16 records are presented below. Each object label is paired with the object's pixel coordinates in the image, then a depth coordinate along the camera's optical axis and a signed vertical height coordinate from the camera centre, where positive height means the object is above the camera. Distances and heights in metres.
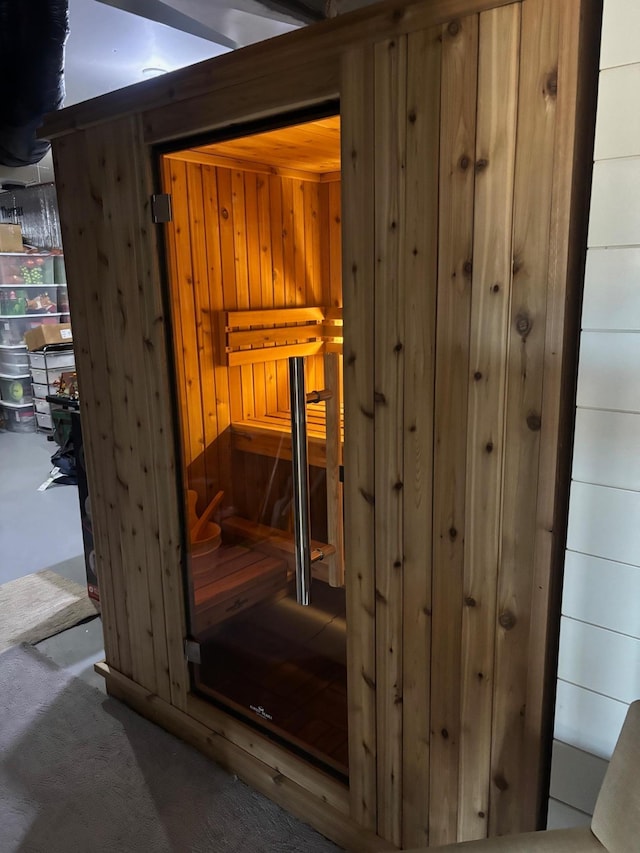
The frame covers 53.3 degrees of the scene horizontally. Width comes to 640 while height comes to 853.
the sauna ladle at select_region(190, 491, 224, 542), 2.43 -0.90
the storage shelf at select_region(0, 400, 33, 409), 6.99 -1.22
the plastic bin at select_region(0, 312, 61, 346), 6.91 -0.39
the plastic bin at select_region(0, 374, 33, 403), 7.00 -1.05
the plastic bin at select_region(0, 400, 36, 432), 7.01 -1.36
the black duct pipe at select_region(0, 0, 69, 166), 2.67 +1.06
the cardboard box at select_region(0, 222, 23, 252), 6.72 +0.56
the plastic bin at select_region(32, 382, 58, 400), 6.58 -1.03
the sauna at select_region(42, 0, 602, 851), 1.19 -0.33
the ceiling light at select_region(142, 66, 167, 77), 4.11 +1.38
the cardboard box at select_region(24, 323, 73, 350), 6.66 -0.46
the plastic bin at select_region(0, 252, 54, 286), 6.76 +0.24
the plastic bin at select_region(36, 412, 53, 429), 6.87 -1.37
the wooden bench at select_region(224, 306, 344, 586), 2.63 -0.24
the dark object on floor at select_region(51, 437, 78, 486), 5.20 -1.43
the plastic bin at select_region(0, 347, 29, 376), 6.95 -0.75
